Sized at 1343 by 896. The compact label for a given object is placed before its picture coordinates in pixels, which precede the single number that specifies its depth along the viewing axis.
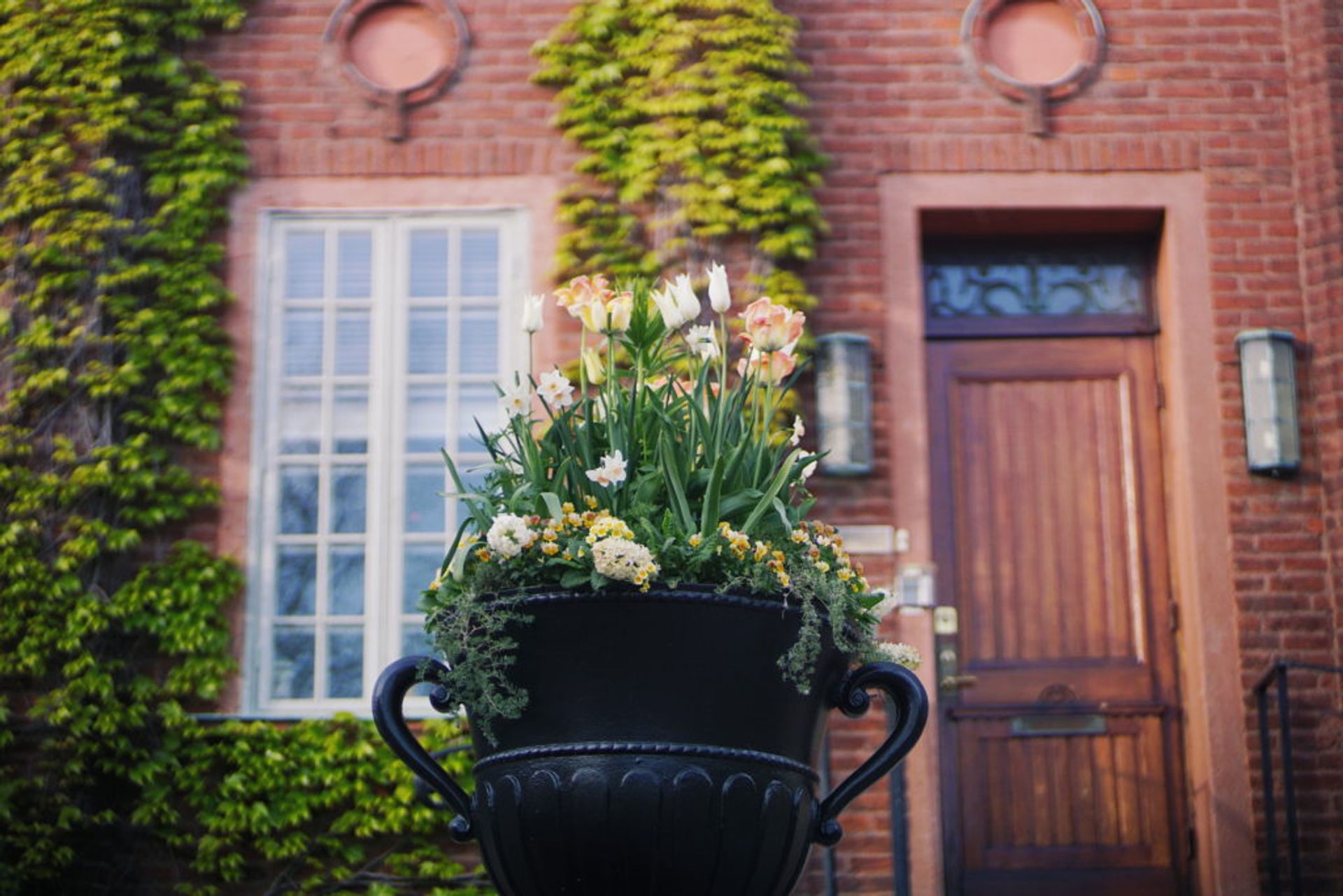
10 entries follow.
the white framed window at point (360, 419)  6.42
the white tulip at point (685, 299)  3.30
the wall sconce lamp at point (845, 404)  6.38
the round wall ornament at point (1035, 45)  6.81
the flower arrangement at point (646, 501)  2.93
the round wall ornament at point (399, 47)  6.78
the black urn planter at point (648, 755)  2.80
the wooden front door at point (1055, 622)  6.42
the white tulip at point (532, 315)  3.48
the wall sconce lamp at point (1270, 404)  6.43
